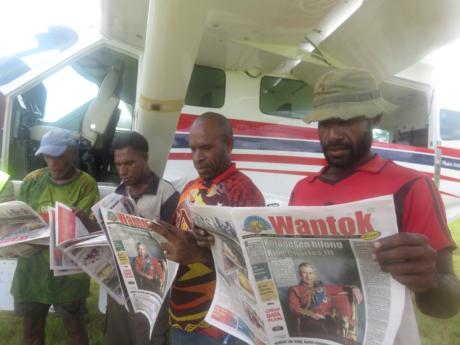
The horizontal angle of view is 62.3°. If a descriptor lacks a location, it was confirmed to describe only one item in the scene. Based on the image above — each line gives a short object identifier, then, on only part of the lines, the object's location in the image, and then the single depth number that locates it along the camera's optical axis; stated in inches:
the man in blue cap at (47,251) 79.3
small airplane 96.0
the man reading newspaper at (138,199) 65.1
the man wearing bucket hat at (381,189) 28.7
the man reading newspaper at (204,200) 49.8
